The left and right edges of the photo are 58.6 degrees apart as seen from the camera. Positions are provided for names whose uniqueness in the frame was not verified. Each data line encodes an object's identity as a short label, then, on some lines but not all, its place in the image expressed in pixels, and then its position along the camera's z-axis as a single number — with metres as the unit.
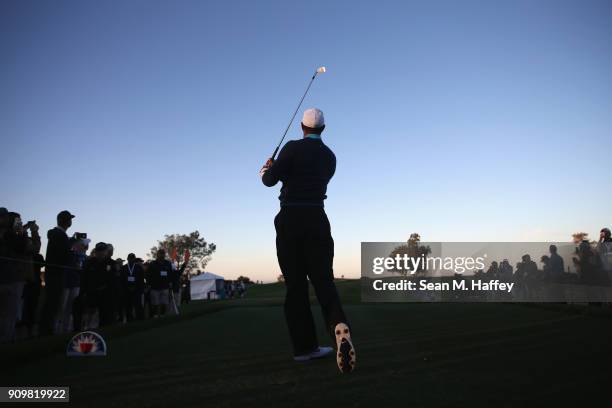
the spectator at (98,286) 10.63
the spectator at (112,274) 11.12
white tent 63.12
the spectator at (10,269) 7.09
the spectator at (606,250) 12.63
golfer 4.60
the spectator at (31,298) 10.13
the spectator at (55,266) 8.55
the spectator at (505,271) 18.17
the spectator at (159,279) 15.67
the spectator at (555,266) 15.10
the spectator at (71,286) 9.21
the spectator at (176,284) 18.18
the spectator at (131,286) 14.88
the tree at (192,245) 108.56
